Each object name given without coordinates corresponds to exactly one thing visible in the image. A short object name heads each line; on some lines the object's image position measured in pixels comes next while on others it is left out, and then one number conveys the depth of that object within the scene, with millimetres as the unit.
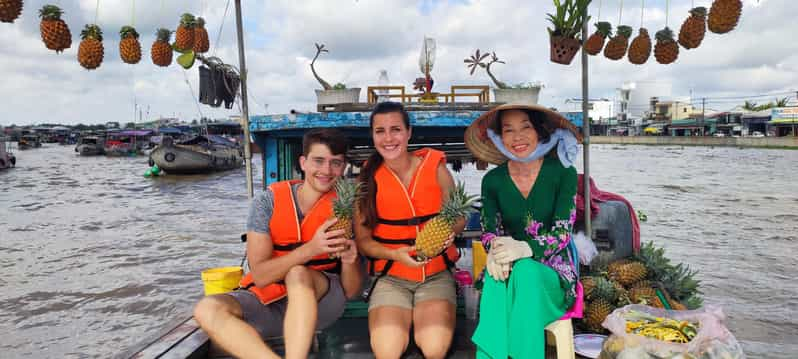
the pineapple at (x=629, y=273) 3973
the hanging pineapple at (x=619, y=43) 4035
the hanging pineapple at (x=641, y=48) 4039
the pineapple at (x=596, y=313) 3498
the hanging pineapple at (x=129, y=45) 4039
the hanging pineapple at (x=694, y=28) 3812
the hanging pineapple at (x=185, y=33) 4062
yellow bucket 3799
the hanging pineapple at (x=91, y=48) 4039
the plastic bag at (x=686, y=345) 2336
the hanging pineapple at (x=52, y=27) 3816
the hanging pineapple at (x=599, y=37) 3932
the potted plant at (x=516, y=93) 4570
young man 2777
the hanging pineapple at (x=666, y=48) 3980
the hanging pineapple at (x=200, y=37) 4141
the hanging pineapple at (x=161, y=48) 3998
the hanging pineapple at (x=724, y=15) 3607
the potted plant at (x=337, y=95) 5176
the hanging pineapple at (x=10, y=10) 3204
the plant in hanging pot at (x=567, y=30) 3520
